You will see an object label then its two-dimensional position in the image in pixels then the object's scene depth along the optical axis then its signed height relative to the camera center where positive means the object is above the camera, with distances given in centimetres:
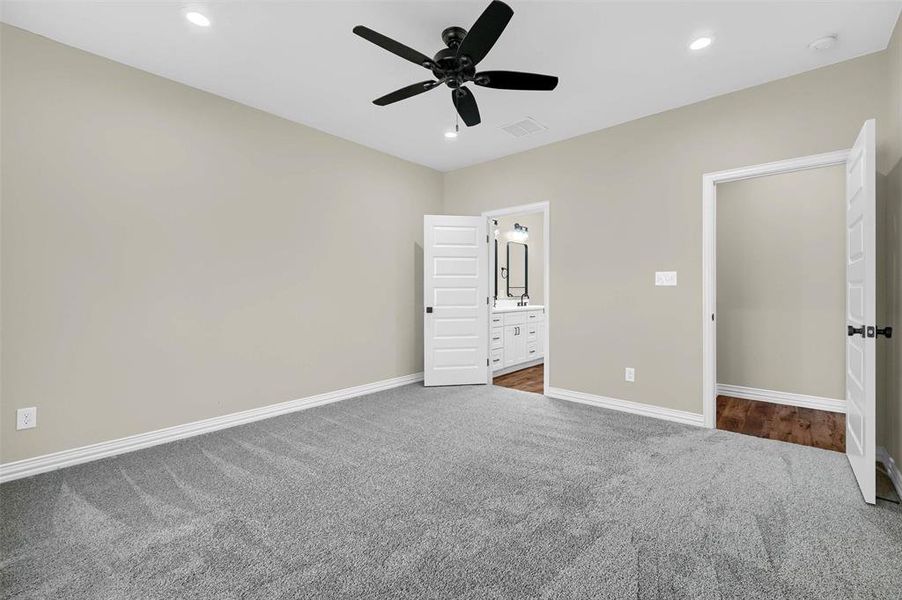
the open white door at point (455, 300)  480 +2
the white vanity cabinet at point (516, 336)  539 -50
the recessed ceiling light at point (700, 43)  257 +164
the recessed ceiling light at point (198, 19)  237 +166
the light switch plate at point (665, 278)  354 +20
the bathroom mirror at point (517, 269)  704 +56
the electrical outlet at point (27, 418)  248 -71
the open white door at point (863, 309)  210 -4
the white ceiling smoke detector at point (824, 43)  253 +163
